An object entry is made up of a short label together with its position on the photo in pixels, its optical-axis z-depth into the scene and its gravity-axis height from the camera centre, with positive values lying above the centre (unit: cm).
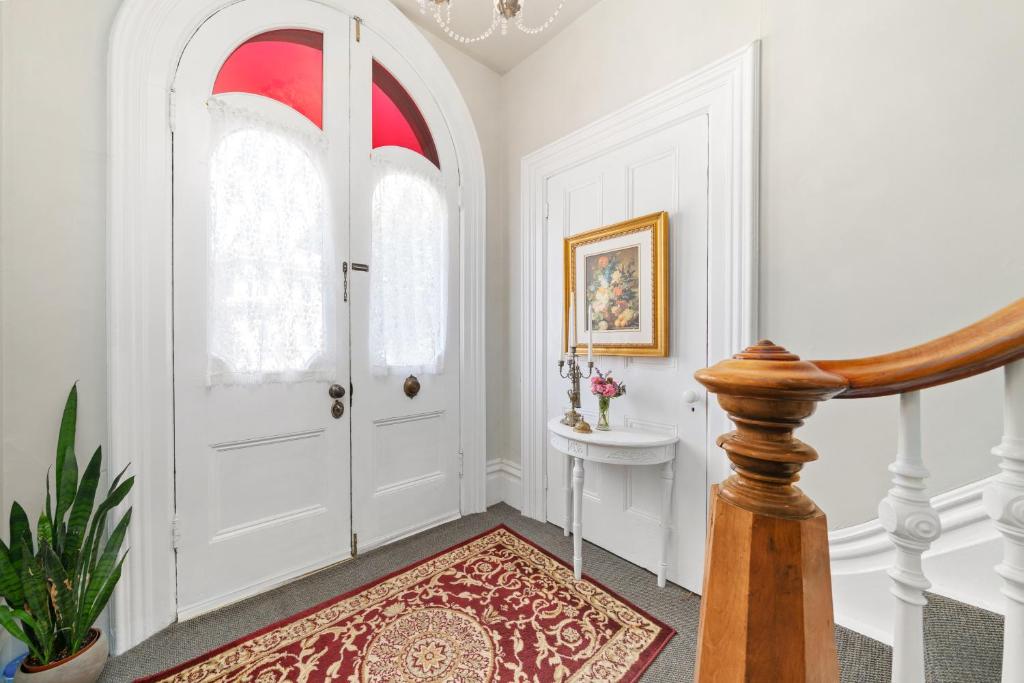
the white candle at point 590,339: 191 -1
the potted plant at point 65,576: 118 -76
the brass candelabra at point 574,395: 201 -30
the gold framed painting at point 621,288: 191 +26
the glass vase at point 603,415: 196 -39
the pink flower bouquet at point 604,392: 194 -27
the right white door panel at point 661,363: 180 -13
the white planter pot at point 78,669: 118 -103
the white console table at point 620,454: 177 -53
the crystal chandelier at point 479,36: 224 +189
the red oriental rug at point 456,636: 139 -117
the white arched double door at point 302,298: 169 +19
